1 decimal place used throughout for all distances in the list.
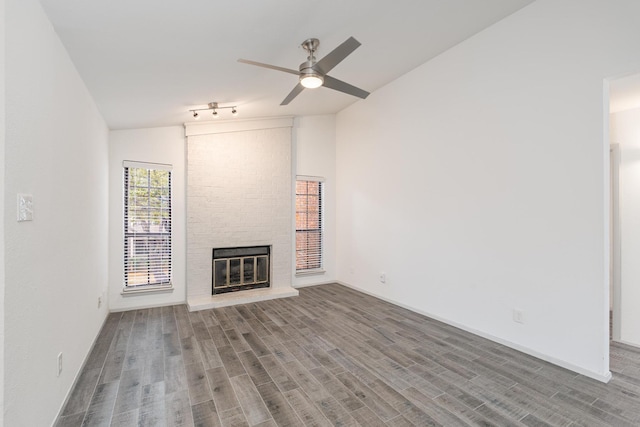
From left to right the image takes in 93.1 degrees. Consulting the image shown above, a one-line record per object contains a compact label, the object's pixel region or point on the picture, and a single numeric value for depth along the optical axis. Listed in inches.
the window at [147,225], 178.4
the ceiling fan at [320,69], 93.0
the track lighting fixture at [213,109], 160.2
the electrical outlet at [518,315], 121.3
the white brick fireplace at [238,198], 192.2
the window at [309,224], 236.2
